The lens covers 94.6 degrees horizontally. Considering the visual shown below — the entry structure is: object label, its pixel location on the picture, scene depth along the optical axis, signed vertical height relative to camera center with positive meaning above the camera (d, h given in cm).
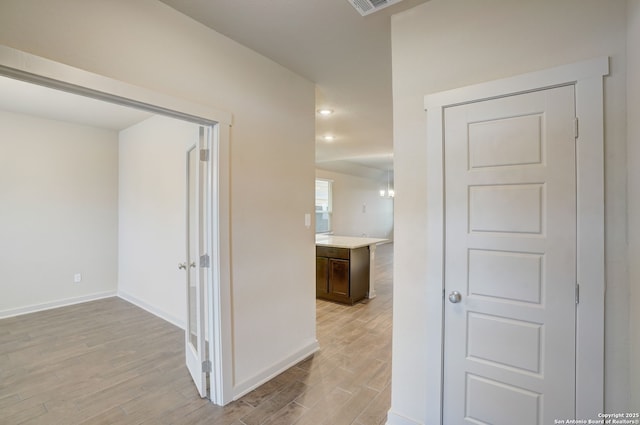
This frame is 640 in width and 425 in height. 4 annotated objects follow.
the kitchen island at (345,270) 450 -92
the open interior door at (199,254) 224 -34
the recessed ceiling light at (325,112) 398 +137
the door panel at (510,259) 146 -25
